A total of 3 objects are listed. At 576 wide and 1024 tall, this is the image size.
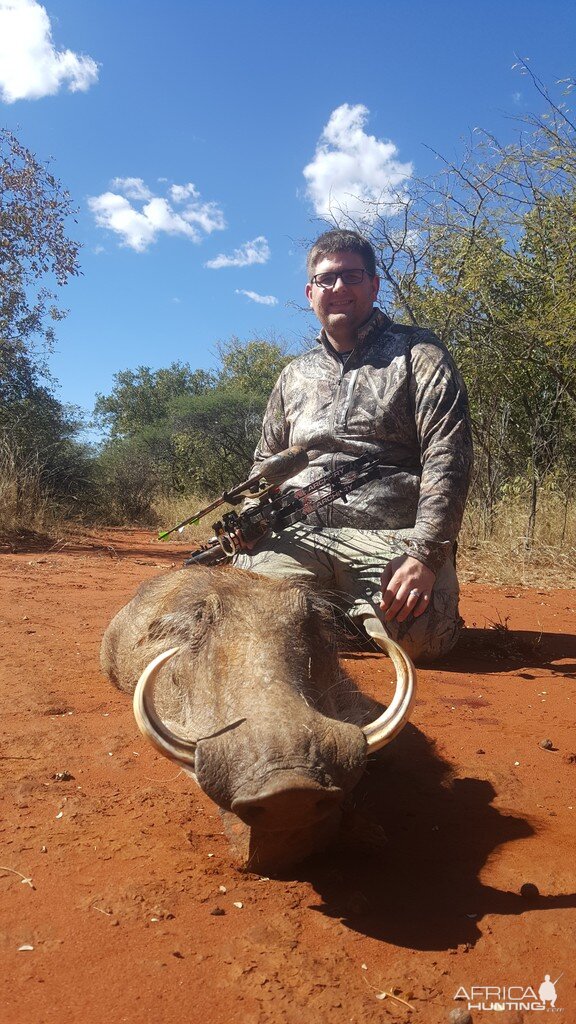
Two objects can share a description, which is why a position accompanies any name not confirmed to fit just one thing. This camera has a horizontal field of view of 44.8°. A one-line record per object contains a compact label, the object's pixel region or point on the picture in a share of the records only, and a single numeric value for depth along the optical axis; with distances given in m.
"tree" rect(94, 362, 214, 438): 31.52
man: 3.66
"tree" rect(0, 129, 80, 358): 12.89
